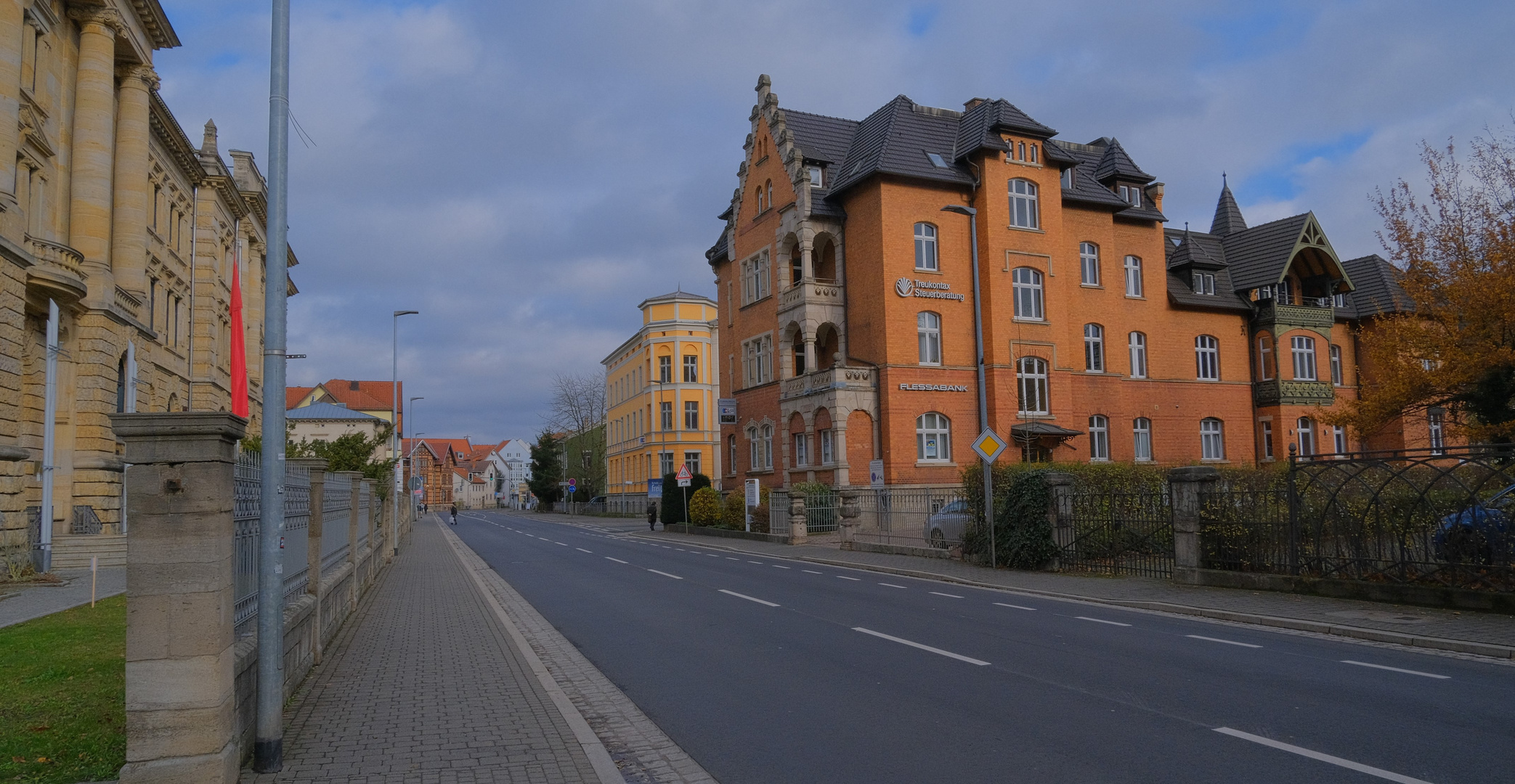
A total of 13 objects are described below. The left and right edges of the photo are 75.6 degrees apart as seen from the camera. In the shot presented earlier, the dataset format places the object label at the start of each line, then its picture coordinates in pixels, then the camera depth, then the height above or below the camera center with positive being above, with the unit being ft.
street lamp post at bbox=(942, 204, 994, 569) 69.67 +4.39
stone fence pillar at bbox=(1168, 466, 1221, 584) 53.93 -2.82
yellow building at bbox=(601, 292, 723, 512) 227.61 +20.52
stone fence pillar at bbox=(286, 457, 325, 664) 33.45 -1.90
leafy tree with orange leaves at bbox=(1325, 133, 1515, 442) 73.67 +10.25
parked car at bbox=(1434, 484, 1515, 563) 39.52 -3.12
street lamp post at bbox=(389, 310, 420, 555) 101.08 +4.21
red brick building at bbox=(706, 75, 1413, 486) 119.55 +21.78
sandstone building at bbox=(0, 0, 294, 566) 69.05 +21.10
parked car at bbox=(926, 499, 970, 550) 79.66 -4.74
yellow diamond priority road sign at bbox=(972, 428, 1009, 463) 68.33 +1.58
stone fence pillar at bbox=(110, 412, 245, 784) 16.89 -2.06
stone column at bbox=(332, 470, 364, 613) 47.73 -3.22
